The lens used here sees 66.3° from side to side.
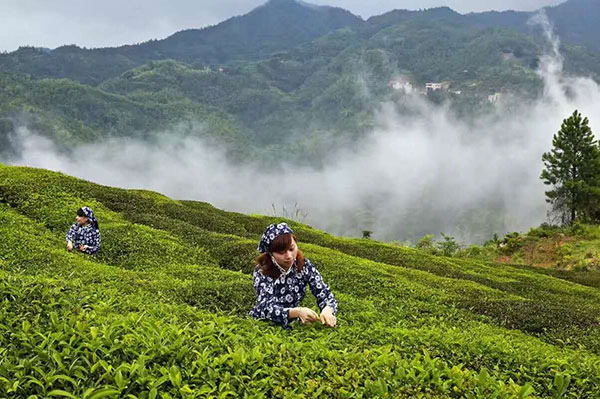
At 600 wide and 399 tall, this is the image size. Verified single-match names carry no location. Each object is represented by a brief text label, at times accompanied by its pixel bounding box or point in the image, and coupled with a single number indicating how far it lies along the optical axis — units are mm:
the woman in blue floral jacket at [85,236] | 14172
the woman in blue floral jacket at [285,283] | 5938
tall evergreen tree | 46562
